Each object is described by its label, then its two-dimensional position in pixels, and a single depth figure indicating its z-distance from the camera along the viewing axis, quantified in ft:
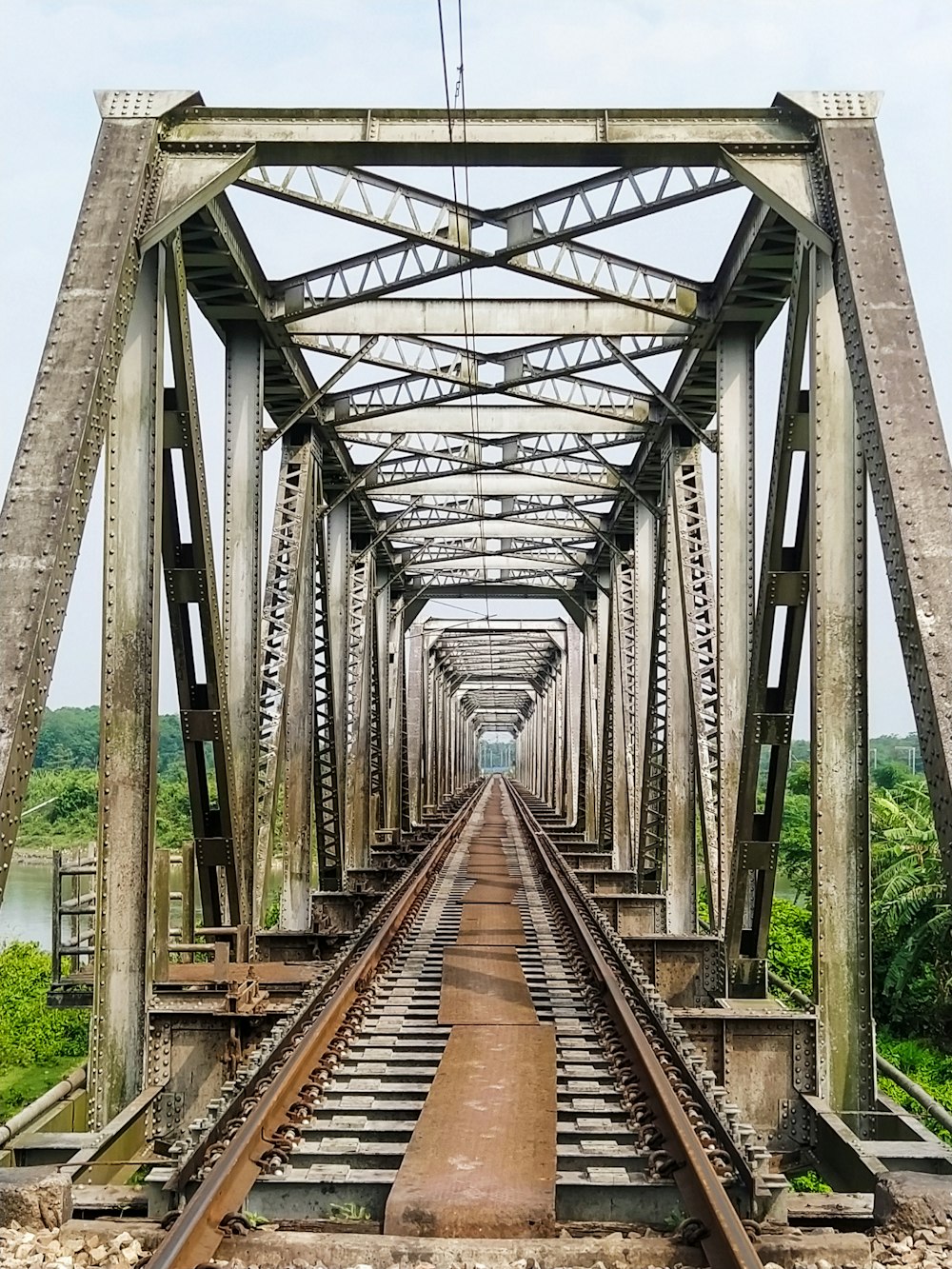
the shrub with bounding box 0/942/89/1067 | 63.36
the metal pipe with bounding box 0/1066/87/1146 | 17.95
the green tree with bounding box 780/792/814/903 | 96.82
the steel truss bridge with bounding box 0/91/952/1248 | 22.22
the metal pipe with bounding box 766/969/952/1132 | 19.20
